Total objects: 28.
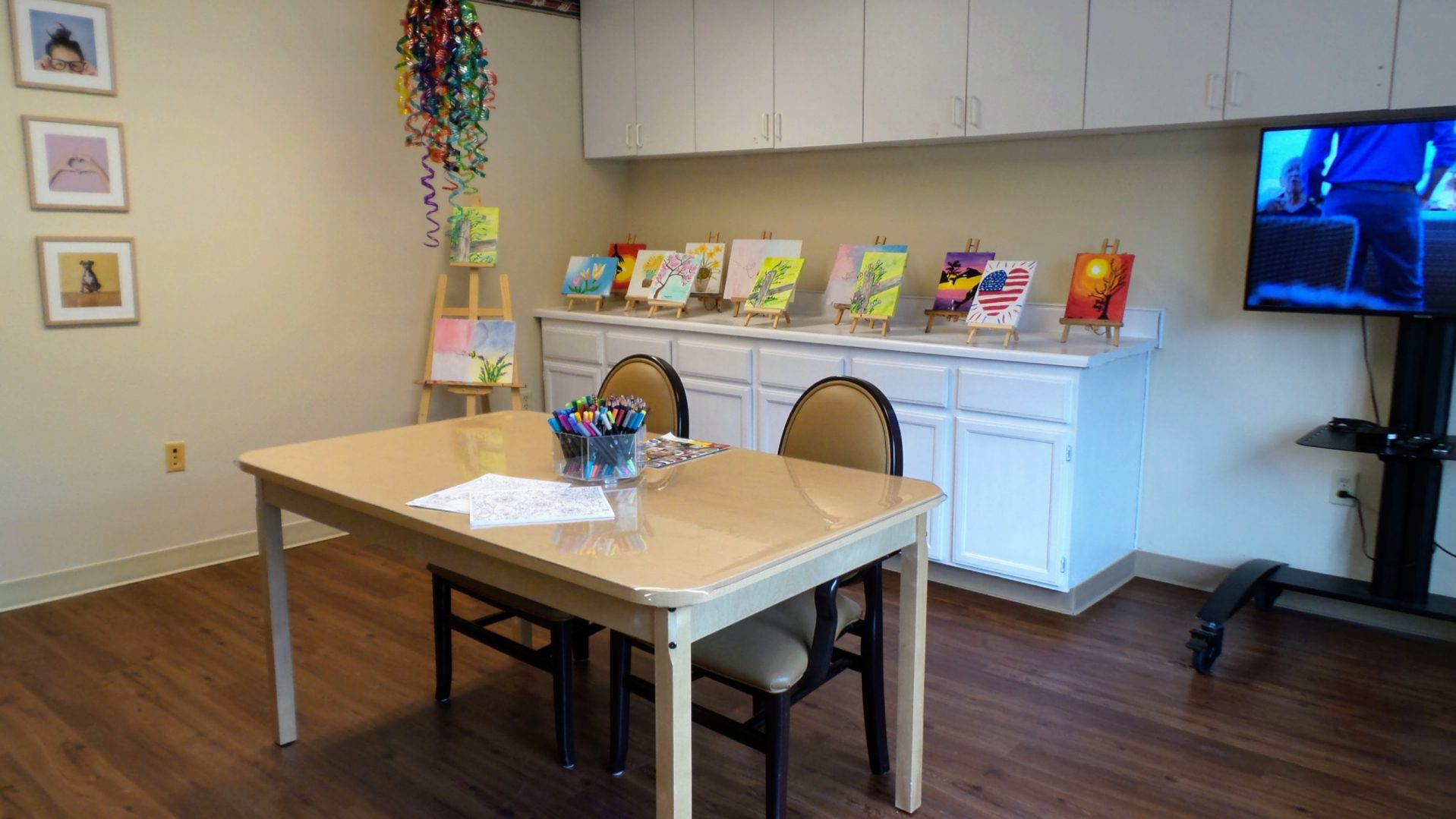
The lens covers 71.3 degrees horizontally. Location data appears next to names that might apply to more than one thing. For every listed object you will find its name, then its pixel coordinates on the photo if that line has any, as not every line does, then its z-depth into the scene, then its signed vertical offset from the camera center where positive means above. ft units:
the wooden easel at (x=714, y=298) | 15.96 -0.39
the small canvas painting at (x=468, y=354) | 14.56 -1.17
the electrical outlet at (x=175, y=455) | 12.89 -2.35
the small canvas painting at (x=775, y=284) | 13.94 -0.13
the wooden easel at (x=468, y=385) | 14.53 -1.23
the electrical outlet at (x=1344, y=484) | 11.17 -2.26
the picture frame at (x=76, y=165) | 11.49 +1.20
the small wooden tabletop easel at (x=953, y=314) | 12.98 -0.50
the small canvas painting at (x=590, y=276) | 16.25 -0.05
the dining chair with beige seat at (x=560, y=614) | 8.14 -2.77
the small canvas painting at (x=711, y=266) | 15.46 +0.11
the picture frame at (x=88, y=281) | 11.69 -0.14
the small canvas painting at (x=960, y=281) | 12.94 -0.07
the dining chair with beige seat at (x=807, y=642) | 6.82 -2.56
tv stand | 9.88 -1.96
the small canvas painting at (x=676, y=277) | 15.31 -0.06
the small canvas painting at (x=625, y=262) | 16.63 +0.18
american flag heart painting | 11.91 -0.23
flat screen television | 9.46 +0.56
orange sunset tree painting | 11.80 -0.12
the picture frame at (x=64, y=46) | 11.28 +2.51
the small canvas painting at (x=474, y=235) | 14.43 +0.53
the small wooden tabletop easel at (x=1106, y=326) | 11.75 -0.58
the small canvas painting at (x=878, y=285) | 13.08 -0.13
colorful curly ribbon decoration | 12.60 +2.43
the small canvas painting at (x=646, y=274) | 15.76 -0.01
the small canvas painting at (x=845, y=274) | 13.92 +0.01
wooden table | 5.47 -1.59
